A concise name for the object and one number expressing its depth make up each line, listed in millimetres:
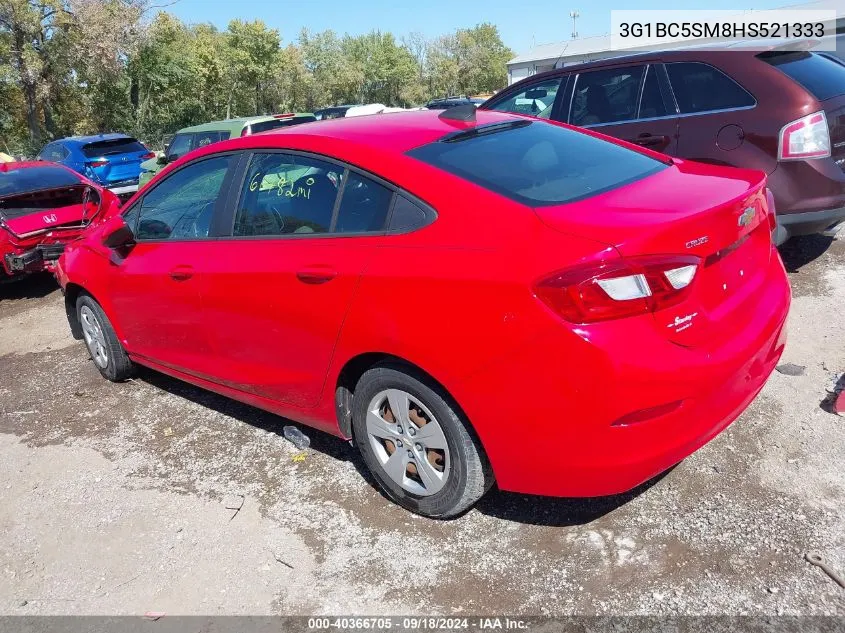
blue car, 15047
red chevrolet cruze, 2396
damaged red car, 7535
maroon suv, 4941
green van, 11380
